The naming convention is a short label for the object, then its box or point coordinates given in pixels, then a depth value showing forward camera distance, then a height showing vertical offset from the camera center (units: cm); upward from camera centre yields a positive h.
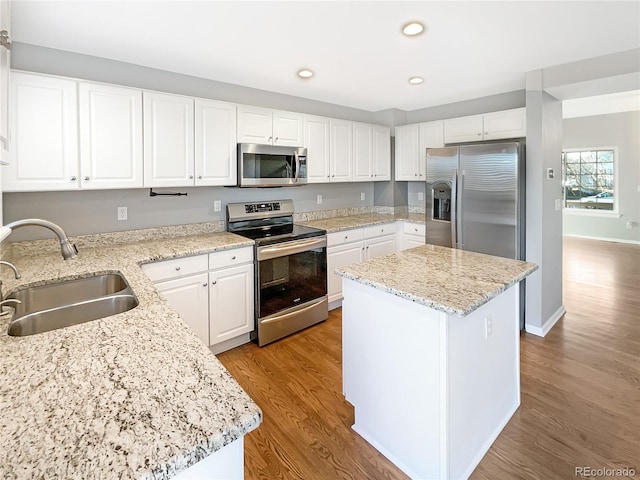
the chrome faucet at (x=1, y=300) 138 -27
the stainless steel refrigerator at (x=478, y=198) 325 +31
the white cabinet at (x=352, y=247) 379 -19
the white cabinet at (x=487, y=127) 367 +114
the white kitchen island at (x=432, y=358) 161 -64
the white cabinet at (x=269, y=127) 331 +104
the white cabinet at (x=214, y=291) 265 -47
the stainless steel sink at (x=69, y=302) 156 -35
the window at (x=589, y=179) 762 +112
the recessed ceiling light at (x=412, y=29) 226 +132
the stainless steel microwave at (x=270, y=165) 326 +64
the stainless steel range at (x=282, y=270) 311 -35
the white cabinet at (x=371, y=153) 440 +101
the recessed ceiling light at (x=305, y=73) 312 +142
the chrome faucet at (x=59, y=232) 158 +1
